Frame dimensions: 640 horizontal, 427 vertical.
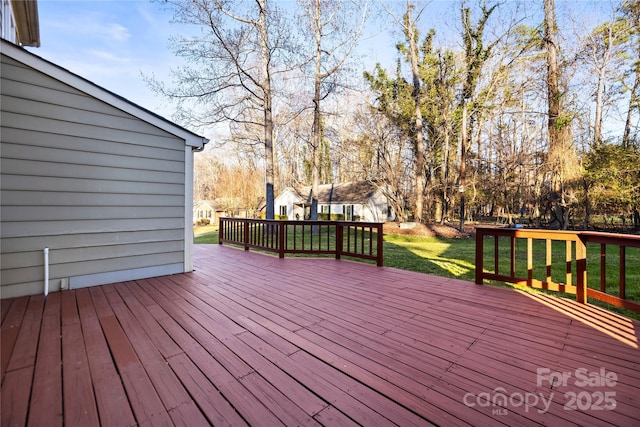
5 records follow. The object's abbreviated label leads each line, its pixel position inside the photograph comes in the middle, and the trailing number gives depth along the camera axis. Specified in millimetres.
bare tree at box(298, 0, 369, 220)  10531
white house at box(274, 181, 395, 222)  22172
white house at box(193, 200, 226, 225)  29688
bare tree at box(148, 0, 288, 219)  8414
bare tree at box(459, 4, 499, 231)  12266
